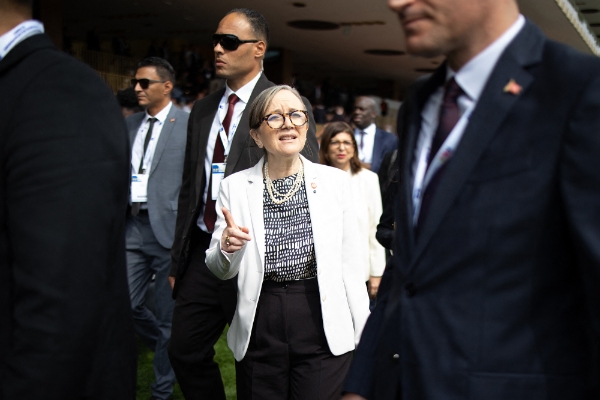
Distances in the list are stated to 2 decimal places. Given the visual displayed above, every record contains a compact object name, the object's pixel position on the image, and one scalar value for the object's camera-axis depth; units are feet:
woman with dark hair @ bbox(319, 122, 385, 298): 16.38
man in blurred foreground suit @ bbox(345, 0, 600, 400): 4.11
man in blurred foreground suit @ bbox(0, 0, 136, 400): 4.40
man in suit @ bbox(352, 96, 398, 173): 25.59
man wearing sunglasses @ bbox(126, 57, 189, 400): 15.40
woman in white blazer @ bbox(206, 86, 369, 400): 9.48
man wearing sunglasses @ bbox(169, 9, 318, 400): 11.51
